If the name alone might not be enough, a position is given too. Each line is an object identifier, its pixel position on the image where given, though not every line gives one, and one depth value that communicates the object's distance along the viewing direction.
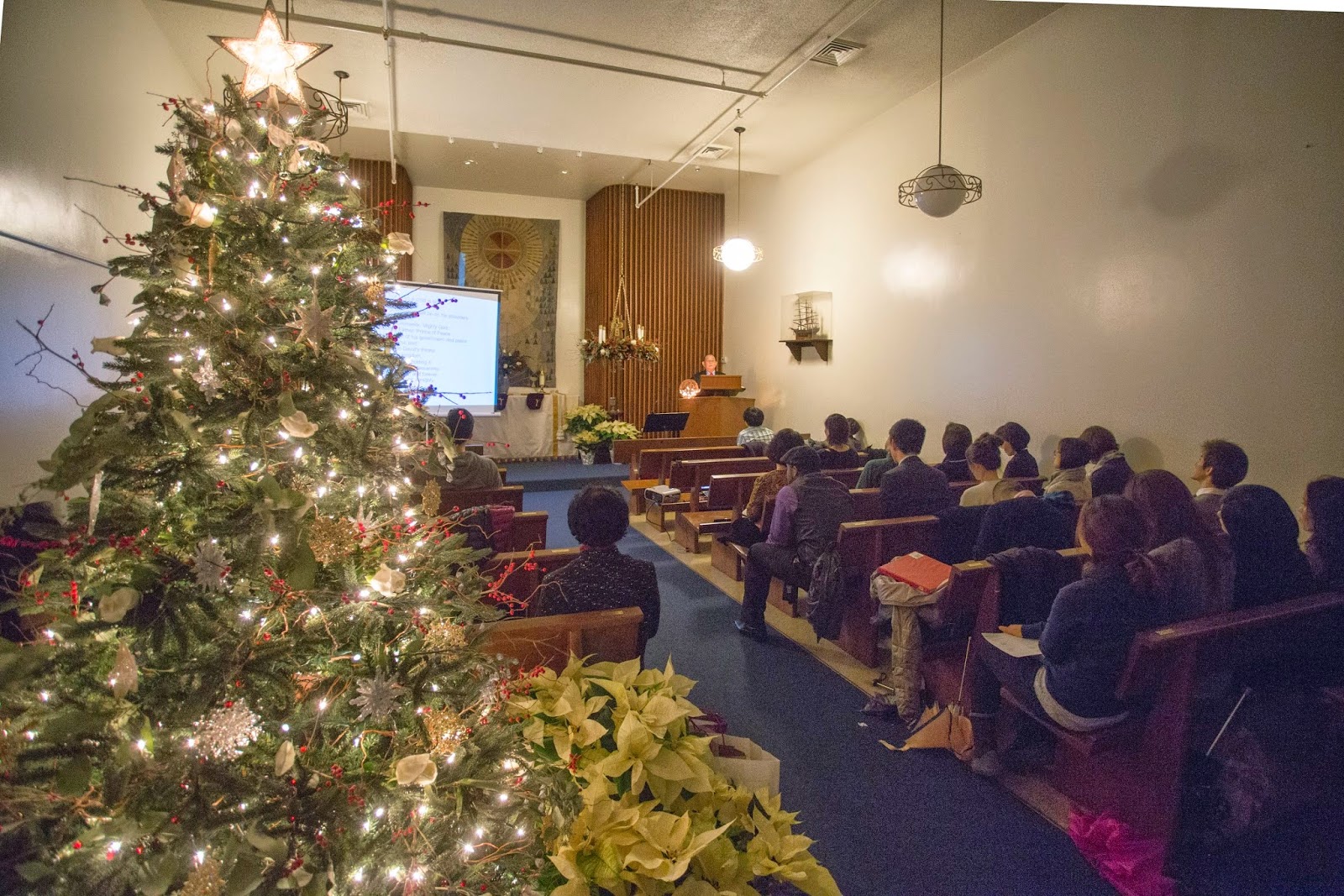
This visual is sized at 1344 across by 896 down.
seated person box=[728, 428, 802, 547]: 4.03
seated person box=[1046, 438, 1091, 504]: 3.82
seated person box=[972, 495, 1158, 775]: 2.00
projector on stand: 5.72
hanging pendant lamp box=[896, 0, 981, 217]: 4.53
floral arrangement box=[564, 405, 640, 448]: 9.12
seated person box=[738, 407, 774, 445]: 6.28
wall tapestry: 9.79
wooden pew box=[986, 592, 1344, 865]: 1.95
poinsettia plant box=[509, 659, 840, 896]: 1.11
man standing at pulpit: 9.38
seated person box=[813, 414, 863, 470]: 4.74
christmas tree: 0.91
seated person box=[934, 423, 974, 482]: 4.82
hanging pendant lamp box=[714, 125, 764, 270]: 6.92
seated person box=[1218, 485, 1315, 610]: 2.37
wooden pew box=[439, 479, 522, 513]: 3.44
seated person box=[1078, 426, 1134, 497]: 3.32
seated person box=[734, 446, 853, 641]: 3.44
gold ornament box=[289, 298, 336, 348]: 1.15
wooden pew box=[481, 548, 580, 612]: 2.62
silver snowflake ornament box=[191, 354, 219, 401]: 1.10
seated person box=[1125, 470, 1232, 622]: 2.21
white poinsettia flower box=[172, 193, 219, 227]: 1.18
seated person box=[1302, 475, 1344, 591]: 2.42
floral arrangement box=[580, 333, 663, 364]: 9.20
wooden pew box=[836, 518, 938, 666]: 3.31
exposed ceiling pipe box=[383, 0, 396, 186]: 4.50
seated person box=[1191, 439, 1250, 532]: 3.03
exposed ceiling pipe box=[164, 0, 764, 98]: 4.45
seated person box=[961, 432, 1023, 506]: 3.60
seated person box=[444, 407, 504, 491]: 3.59
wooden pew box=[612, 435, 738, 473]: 7.19
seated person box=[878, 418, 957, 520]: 3.69
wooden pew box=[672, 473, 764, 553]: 4.86
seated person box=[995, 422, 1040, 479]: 4.31
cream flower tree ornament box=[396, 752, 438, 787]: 1.03
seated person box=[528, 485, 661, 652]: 2.30
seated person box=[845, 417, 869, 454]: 6.38
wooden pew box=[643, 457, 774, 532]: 5.43
